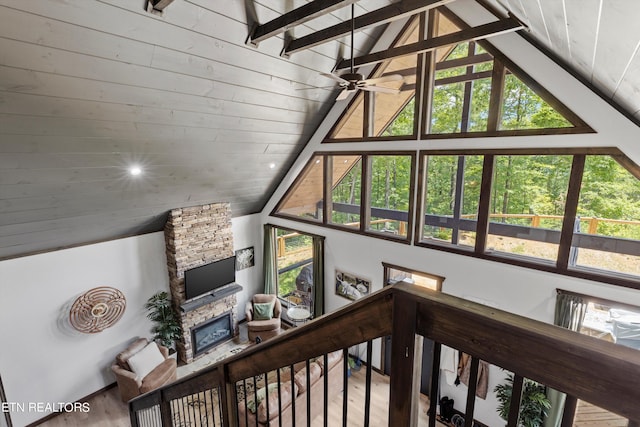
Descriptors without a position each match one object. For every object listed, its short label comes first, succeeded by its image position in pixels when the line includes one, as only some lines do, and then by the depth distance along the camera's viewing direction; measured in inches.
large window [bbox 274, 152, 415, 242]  205.9
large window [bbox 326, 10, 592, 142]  154.9
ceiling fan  126.2
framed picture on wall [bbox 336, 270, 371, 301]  230.6
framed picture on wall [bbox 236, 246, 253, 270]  287.1
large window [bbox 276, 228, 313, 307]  277.7
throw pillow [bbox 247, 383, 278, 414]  154.6
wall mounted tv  237.9
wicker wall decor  195.8
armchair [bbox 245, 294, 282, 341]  264.4
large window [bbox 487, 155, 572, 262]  156.1
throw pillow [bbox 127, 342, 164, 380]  200.5
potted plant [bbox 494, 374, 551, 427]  144.0
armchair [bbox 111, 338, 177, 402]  194.9
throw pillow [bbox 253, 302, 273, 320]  276.2
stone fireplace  231.9
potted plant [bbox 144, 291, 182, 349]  231.5
